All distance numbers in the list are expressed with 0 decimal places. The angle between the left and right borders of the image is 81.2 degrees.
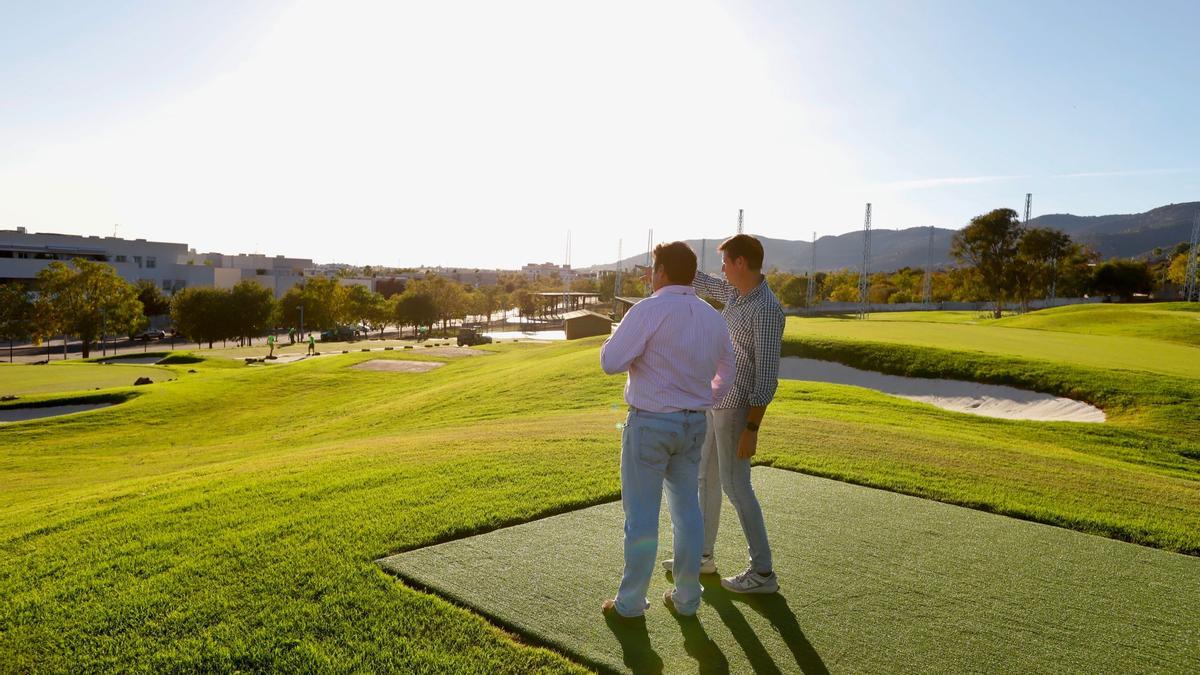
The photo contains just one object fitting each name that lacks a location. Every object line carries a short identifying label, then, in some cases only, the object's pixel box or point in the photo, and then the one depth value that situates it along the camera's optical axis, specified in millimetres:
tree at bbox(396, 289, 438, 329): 92875
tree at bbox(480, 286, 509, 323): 122494
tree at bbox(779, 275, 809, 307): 95125
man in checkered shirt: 4559
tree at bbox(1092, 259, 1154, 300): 87625
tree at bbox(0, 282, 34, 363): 59812
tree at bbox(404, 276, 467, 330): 102125
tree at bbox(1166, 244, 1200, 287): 78500
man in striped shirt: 4016
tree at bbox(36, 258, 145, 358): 59531
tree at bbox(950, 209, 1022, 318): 67062
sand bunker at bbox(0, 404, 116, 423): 23181
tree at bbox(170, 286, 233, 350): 67875
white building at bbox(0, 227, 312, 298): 90312
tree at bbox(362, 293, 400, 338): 93275
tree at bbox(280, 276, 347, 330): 83625
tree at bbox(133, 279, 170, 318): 91938
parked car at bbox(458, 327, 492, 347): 56581
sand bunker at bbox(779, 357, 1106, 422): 15227
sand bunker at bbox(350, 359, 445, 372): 34156
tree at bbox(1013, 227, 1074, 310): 66375
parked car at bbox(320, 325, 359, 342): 85438
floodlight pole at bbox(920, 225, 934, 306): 85062
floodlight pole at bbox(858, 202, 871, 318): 57609
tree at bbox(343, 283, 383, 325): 91688
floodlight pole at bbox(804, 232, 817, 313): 84425
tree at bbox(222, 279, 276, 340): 69875
